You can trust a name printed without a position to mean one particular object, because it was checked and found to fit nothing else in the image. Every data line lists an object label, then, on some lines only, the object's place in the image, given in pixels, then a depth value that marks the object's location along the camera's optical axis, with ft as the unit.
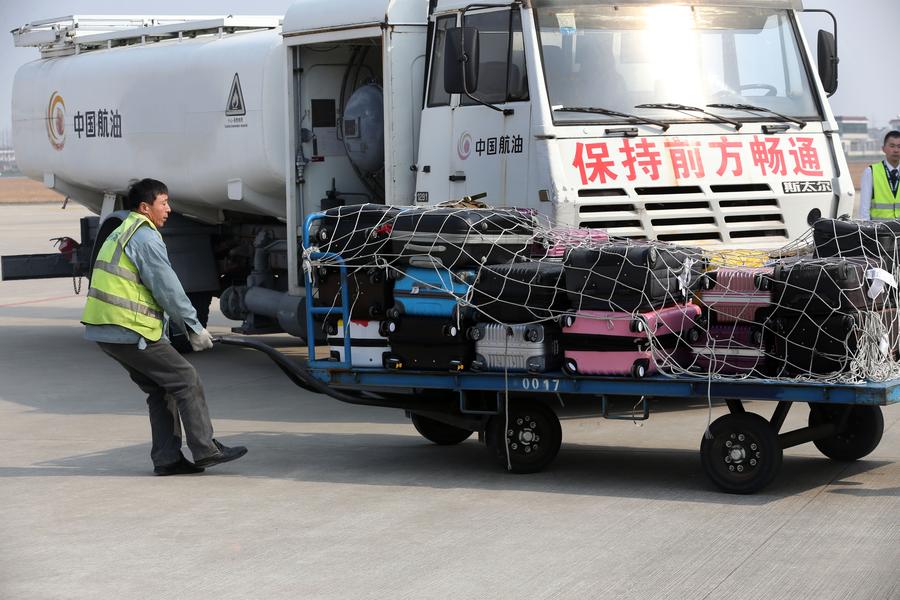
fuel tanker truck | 32.76
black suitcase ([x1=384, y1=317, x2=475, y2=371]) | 26.53
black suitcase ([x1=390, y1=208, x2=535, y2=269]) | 26.84
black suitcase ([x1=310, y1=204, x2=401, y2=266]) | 27.61
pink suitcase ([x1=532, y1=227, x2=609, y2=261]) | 27.61
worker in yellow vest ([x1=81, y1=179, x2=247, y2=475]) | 27.30
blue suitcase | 26.63
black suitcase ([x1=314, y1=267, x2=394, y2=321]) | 27.55
